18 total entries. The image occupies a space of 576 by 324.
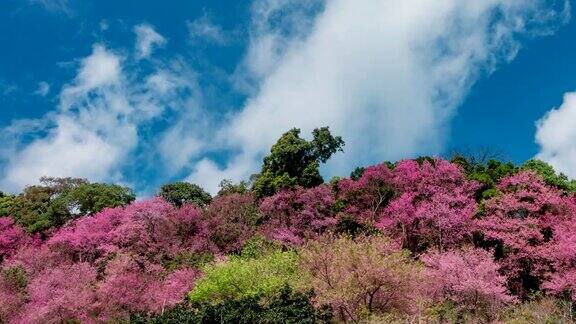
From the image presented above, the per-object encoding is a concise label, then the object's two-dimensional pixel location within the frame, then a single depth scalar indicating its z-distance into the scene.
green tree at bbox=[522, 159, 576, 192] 35.19
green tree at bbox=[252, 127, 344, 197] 41.16
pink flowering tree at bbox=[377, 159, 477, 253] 32.06
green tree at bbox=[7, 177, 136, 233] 46.28
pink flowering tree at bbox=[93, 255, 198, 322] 28.89
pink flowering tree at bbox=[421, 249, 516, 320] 24.81
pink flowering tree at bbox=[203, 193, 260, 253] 37.19
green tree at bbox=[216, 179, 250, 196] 46.67
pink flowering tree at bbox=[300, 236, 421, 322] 21.62
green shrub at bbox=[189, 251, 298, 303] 25.72
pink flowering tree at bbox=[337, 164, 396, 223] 36.84
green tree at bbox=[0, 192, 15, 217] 48.70
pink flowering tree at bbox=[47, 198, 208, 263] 36.91
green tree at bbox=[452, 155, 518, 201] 35.24
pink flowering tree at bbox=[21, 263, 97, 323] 27.77
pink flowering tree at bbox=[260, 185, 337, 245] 36.69
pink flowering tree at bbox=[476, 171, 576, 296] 28.77
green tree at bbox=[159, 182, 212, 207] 51.56
